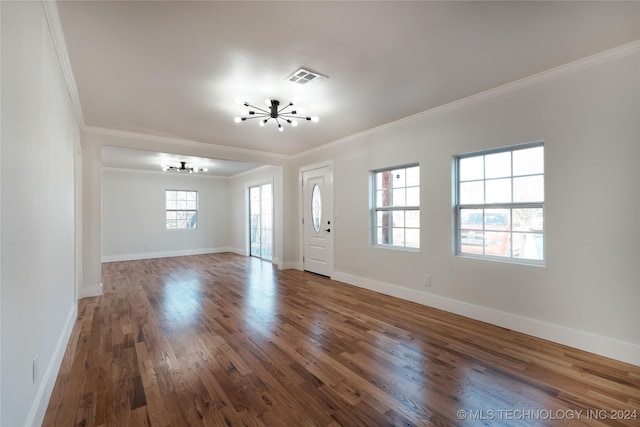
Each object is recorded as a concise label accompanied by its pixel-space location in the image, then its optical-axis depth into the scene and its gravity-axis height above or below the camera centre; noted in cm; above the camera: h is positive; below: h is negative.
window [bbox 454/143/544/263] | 296 +9
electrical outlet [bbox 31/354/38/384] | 161 -88
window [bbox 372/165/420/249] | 407 +8
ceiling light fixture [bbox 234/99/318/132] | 339 +128
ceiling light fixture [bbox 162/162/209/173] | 707 +117
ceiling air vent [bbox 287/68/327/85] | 270 +132
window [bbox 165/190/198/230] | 852 +14
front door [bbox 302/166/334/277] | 546 -14
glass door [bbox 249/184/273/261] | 766 -22
